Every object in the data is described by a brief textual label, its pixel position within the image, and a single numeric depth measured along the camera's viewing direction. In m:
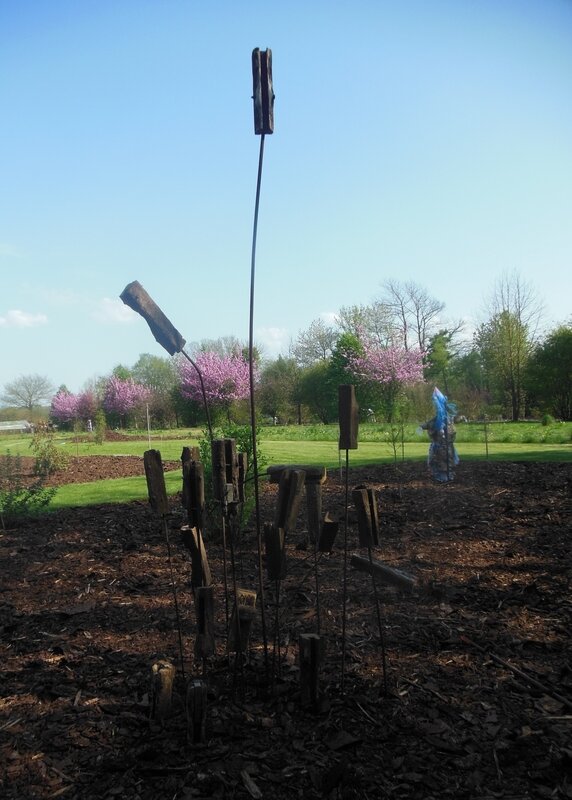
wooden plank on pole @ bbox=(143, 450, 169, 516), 2.04
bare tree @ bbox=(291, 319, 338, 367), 31.94
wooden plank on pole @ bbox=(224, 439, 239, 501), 2.05
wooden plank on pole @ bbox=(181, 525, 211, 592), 1.95
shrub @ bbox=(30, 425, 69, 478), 10.73
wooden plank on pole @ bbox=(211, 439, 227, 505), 2.00
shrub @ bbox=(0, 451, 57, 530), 6.24
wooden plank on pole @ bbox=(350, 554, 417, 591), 2.17
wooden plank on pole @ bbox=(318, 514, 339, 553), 2.11
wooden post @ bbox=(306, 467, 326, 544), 2.20
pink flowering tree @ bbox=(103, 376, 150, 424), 28.31
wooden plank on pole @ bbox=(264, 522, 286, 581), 1.97
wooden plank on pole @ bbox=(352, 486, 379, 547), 2.02
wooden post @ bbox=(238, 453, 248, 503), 2.18
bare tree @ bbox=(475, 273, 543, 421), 24.66
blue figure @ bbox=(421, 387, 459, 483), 8.14
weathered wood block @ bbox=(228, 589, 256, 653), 1.99
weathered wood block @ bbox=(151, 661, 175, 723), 1.91
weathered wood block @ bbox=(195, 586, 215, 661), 1.97
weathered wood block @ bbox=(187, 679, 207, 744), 1.75
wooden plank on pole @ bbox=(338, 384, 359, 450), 1.98
